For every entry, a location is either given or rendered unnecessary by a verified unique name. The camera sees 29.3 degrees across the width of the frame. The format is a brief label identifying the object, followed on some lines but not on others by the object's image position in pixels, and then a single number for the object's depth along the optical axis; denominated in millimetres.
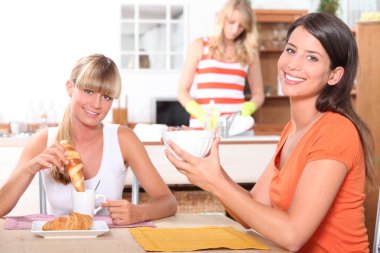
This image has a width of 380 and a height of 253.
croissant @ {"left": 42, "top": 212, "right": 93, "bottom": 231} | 1767
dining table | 1615
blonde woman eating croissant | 2258
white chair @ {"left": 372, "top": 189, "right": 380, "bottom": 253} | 2295
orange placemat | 1650
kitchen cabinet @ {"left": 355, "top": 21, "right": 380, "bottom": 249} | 3924
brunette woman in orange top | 1691
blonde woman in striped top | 4152
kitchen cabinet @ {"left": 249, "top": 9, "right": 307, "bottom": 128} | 7090
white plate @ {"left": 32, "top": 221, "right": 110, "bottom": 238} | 1733
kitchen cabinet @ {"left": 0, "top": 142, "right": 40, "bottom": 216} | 3469
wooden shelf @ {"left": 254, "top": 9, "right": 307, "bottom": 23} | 7043
